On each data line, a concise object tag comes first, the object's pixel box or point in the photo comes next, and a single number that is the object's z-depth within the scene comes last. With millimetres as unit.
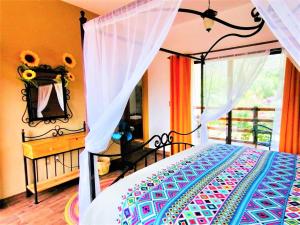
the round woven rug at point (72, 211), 2121
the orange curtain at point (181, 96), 3672
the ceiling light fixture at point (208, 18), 1638
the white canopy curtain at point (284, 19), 922
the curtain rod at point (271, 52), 2641
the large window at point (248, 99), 2820
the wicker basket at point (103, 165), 3248
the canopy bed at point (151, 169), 1102
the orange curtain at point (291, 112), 2648
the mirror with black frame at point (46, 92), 2609
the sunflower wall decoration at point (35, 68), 2529
